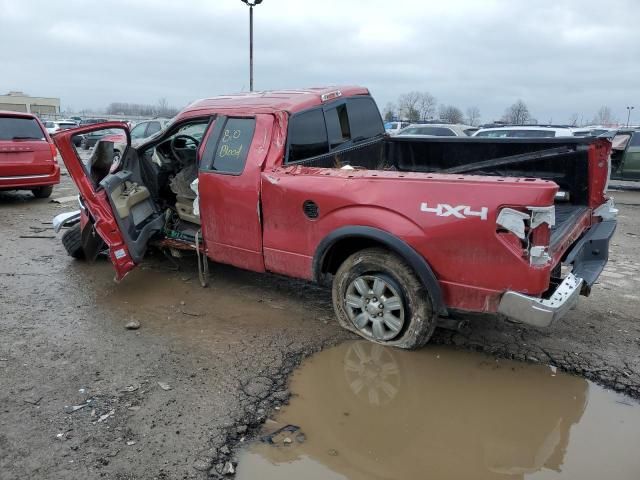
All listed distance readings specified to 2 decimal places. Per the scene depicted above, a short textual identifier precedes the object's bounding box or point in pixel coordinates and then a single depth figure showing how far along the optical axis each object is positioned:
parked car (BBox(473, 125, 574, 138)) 13.00
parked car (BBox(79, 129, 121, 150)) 22.03
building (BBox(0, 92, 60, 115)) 73.54
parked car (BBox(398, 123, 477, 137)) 15.23
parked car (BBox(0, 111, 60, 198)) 9.23
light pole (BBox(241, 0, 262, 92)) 15.54
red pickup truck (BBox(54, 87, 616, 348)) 3.22
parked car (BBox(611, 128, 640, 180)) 12.49
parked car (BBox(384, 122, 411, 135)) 27.84
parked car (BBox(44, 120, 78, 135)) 28.70
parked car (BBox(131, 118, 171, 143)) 15.94
